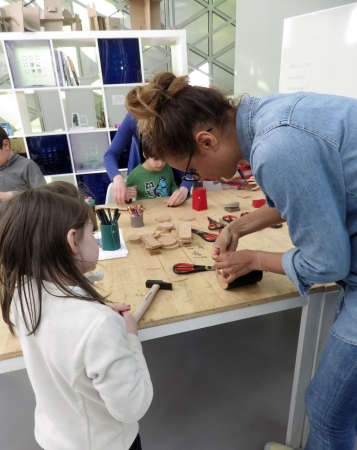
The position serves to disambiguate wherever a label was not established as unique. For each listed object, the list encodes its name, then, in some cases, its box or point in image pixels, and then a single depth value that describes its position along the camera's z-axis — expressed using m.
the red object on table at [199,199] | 1.61
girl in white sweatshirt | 0.58
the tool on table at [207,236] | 1.25
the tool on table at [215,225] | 1.36
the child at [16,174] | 2.03
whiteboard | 2.46
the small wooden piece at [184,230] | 1.22
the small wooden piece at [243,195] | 1.81
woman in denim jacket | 0.58
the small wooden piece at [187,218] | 1.49
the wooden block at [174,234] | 1.28
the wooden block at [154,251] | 1.16
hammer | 0.81
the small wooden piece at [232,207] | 1.57
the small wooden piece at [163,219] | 1.47
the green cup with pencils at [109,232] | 1.18
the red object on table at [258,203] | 1.58
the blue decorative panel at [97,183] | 3.44
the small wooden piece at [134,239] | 1.26
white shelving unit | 2.87
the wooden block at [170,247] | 1.20
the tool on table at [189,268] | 1.02
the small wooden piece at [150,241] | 1.16
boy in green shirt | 2.01
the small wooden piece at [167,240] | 1.20
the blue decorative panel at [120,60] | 2.96
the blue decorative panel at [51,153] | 3.16
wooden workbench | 0.82
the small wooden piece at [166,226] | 1.36
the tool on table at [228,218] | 1.43
